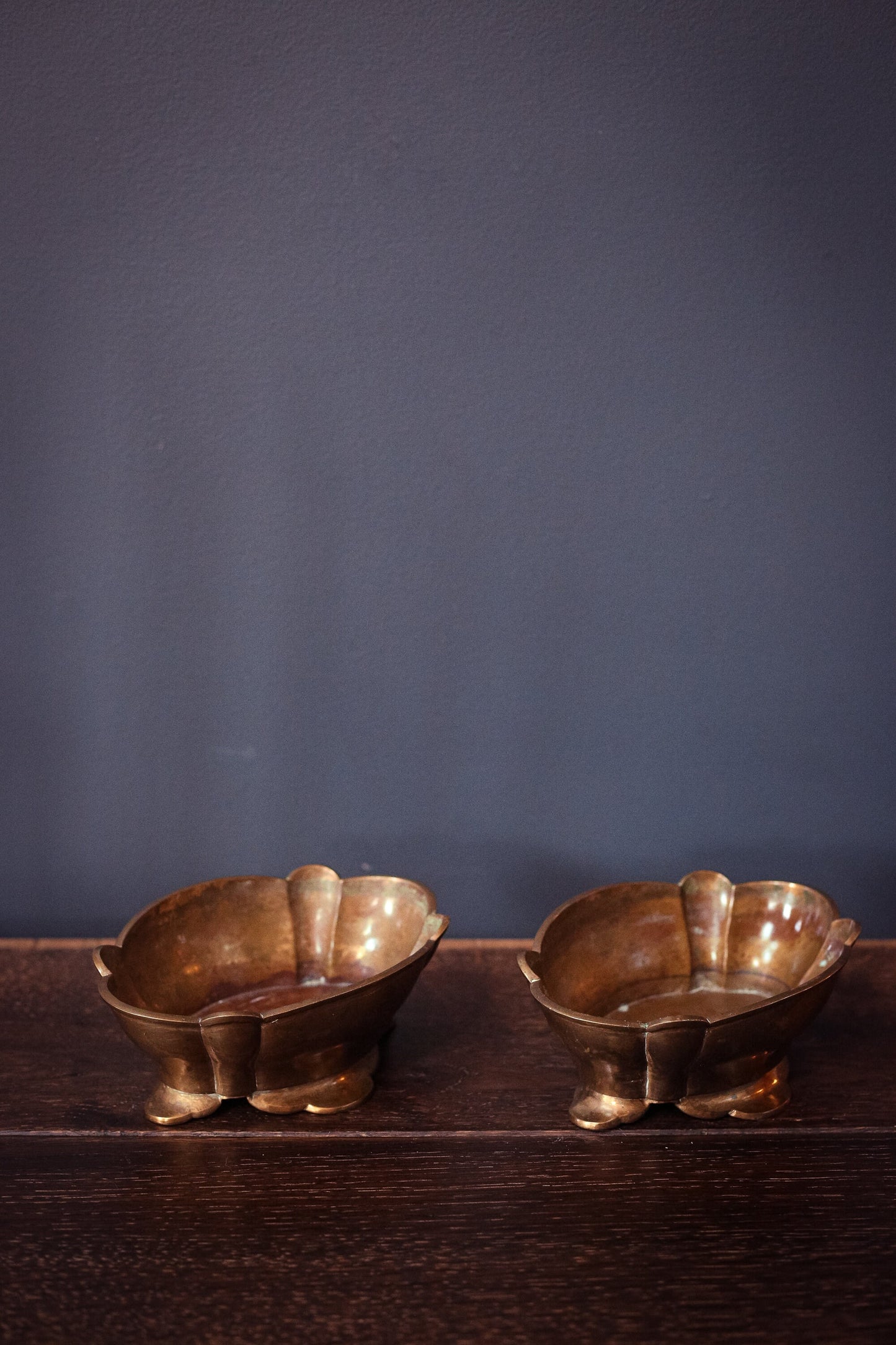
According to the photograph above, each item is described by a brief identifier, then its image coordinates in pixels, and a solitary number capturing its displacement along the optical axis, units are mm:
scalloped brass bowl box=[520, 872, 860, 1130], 891
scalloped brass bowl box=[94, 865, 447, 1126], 908
